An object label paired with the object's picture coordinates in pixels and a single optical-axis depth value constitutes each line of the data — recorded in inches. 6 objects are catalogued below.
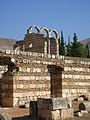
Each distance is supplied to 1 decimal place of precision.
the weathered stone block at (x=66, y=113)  381.1
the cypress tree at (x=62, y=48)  1887.1
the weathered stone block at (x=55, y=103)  378.2
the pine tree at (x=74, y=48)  1814.0
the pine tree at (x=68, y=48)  1879.4
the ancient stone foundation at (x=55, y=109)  375.6
